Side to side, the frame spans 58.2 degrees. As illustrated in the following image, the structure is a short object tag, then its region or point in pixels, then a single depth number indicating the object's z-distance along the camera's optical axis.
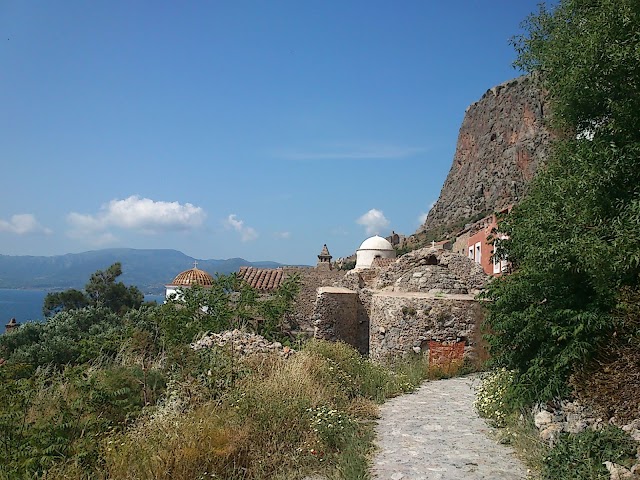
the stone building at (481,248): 21.35
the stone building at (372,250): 29.84
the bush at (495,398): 8.34
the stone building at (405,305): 13.66
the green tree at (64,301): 34.81
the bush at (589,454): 5.28
